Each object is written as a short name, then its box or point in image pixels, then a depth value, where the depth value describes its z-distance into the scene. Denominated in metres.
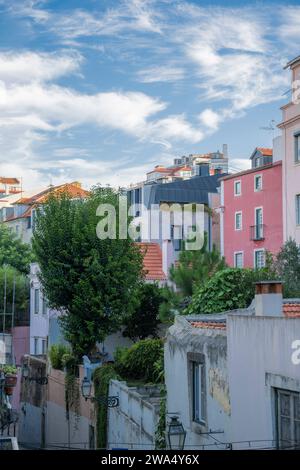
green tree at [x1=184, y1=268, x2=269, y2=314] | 25.45
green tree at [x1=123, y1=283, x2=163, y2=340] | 35.56
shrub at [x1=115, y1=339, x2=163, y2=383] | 27.00
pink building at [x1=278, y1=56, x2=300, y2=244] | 41.53
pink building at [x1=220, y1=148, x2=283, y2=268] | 46.91
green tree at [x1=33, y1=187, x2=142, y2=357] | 31.81
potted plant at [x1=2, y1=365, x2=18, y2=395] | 29.75
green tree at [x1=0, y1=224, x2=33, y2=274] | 67.69
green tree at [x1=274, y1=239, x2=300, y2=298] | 34.25
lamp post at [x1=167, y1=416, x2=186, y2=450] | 16.06
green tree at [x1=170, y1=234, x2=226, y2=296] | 34.53
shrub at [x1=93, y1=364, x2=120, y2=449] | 25.30
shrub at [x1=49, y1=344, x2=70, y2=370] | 33.62
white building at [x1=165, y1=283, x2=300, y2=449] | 12.26
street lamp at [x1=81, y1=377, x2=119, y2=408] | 24.32
